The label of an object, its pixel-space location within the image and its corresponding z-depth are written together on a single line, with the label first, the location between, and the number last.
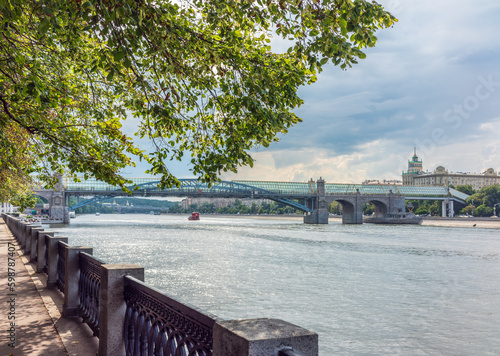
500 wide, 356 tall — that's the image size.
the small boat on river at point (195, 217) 112.69
